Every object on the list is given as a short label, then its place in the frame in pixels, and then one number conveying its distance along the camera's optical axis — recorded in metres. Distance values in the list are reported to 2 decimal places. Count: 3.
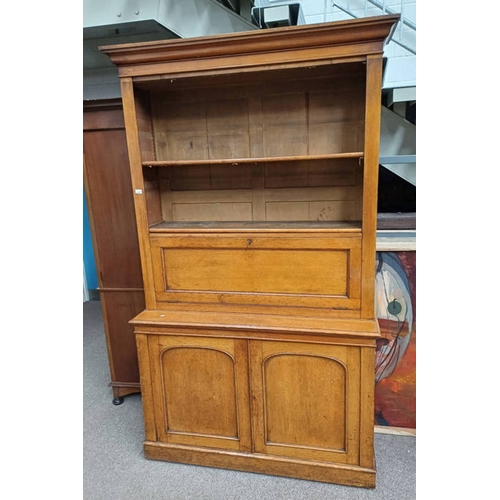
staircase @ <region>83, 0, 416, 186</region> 2.12
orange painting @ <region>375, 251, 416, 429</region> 2.00
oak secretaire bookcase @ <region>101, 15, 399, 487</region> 1.63
